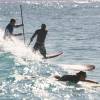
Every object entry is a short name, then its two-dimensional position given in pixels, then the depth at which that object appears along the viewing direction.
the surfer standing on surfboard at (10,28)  32.88
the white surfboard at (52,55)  30.57
